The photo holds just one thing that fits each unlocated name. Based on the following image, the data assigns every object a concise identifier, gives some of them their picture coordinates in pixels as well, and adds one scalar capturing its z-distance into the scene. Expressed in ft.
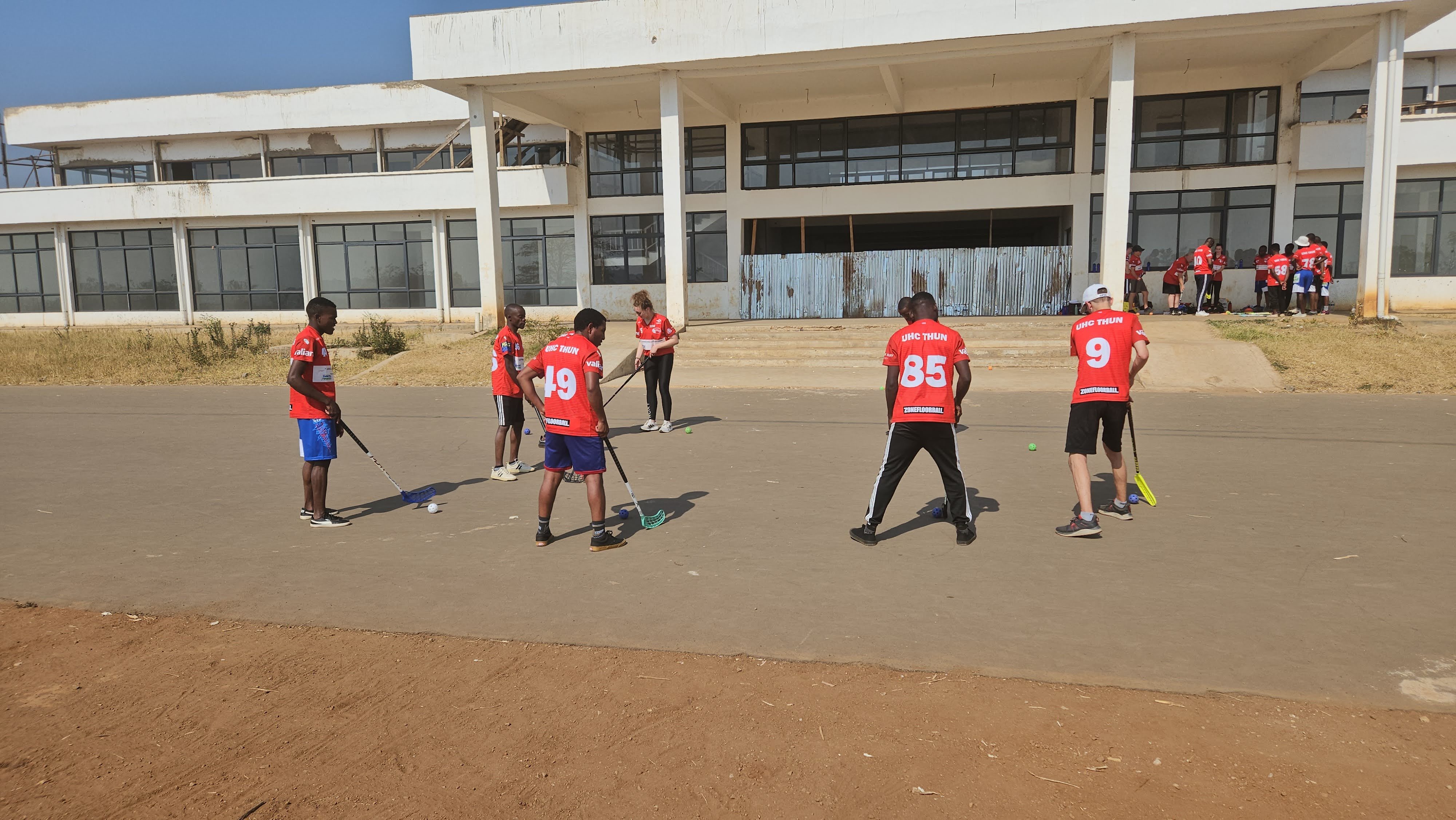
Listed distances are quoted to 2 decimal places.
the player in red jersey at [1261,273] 64.95
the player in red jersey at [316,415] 22.11
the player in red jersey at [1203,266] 64.28
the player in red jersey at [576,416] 19.70
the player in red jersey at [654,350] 35.60
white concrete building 59.36
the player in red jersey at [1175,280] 65.87
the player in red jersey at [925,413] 19.47
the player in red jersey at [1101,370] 20.77
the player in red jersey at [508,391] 27.71
